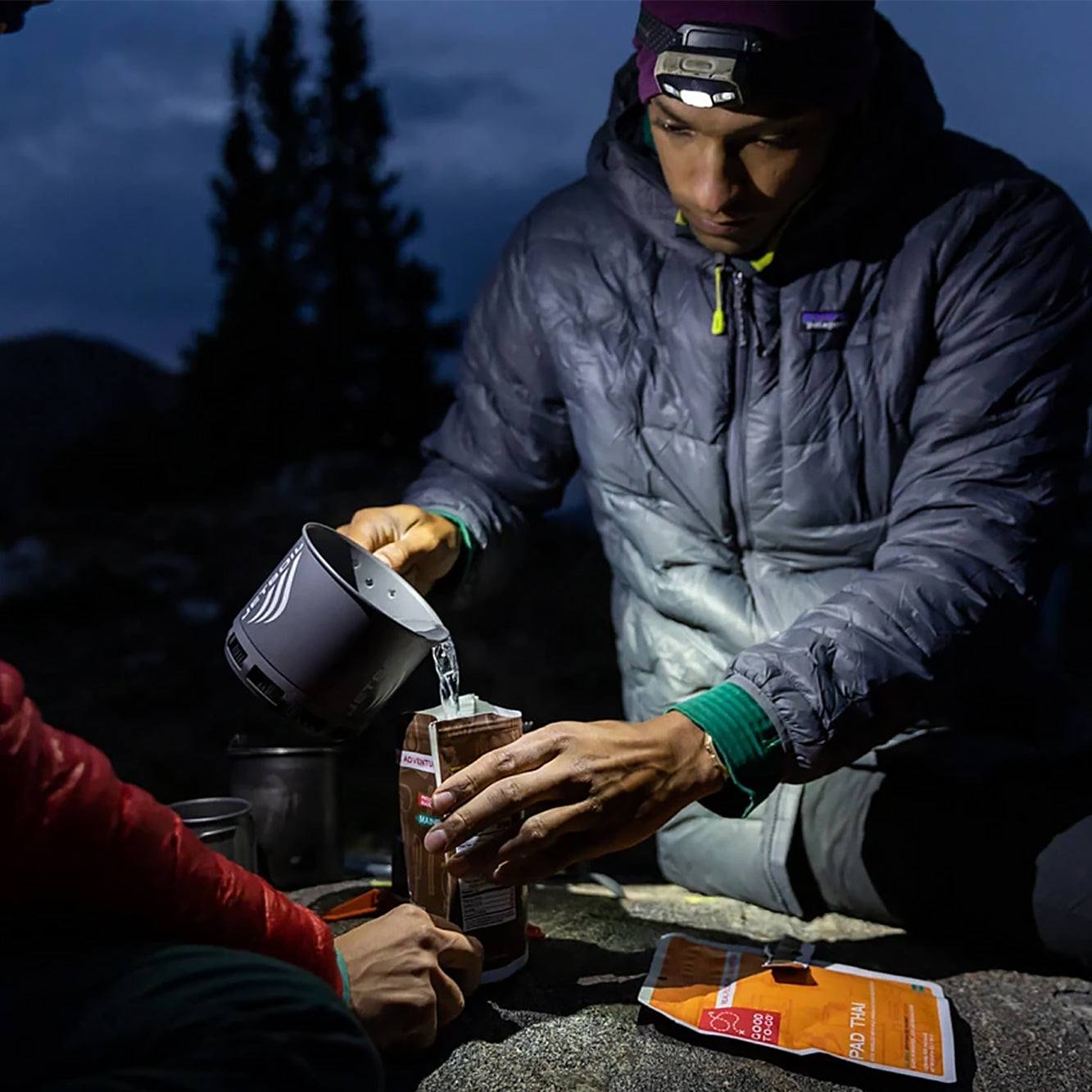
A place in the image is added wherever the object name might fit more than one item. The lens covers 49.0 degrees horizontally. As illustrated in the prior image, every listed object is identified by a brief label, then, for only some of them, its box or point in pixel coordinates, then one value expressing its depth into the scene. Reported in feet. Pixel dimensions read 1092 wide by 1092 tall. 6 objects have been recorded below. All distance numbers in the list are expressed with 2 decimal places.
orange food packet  4.85
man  5.87
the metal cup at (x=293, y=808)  7.17
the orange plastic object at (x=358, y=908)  6.02
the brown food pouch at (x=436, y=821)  4.88
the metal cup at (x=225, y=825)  6.16
